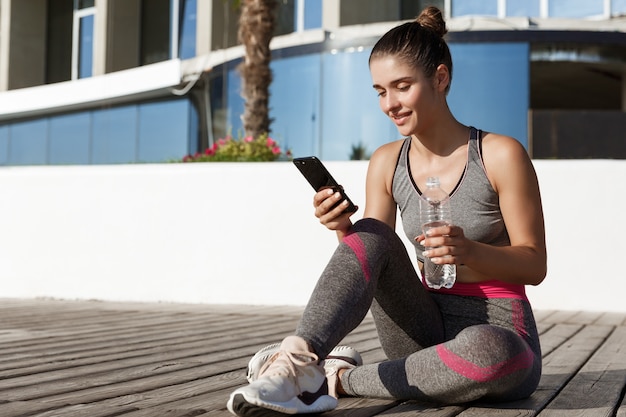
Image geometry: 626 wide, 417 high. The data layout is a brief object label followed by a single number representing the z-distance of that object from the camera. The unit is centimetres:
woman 228
